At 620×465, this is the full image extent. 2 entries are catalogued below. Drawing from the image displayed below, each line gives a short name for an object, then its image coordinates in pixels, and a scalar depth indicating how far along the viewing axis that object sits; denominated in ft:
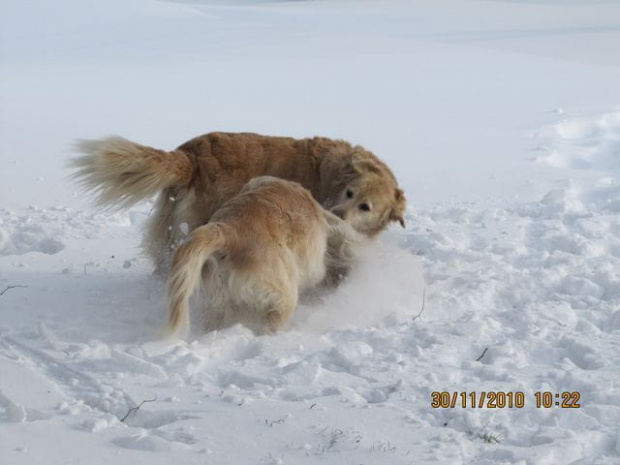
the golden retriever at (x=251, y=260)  29.66
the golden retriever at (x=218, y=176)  37.01
